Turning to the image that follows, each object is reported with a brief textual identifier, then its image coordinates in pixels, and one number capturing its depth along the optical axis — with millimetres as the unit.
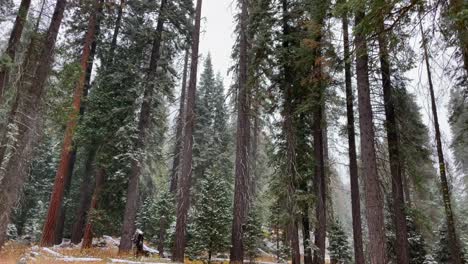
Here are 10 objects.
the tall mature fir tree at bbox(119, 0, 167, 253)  12766
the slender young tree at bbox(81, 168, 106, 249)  14441
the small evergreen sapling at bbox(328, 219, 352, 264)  19645
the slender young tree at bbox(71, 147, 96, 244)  16244
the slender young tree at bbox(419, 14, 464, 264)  12188
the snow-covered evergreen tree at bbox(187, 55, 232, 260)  14148
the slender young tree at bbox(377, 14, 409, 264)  10219
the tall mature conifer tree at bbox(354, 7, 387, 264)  6980
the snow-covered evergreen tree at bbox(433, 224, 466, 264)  15242
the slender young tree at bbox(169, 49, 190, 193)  17580
